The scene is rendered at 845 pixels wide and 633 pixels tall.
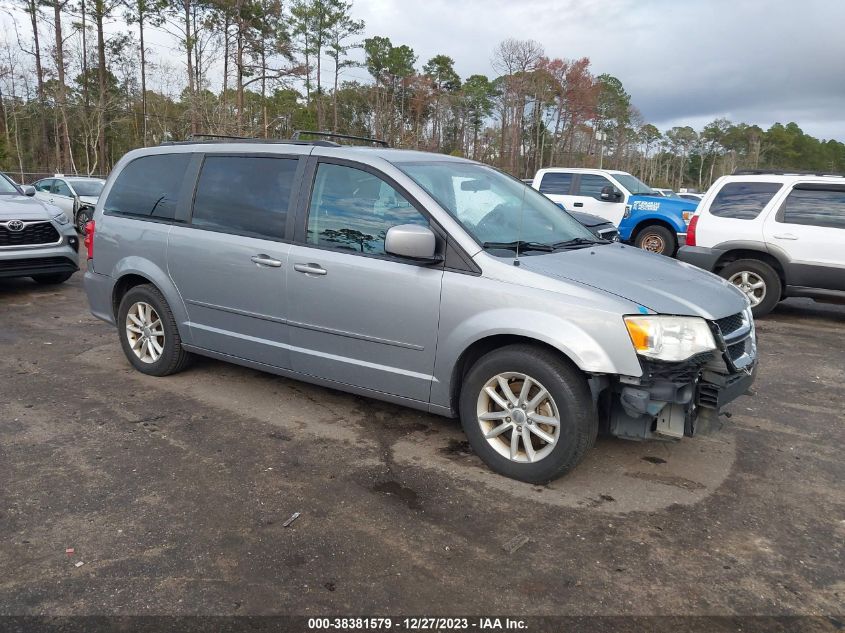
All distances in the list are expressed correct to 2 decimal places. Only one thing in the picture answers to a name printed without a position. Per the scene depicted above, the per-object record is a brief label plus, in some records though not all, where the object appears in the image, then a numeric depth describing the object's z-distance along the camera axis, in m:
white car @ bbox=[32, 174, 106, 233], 15.56
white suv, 7.80
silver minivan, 3.43
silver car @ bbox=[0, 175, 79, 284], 8.23
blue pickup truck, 12.59
